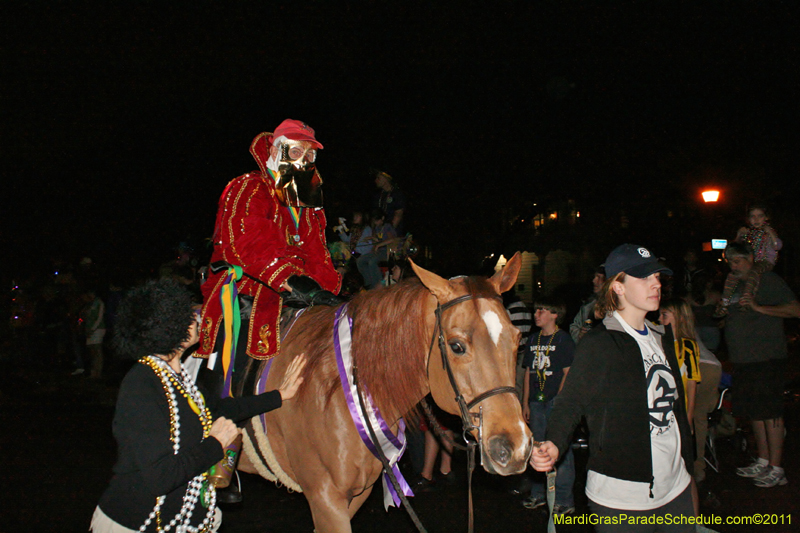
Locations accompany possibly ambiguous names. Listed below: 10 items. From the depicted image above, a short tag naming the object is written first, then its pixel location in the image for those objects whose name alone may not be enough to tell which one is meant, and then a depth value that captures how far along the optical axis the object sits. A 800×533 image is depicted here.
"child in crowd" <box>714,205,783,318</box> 6.48
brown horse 2.80
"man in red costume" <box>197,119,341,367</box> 3.99
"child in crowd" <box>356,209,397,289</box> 7.44
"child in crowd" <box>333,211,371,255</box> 7.94
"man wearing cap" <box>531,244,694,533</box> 2.98
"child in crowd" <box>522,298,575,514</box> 5.84
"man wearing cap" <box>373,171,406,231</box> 7.34
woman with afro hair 2.36
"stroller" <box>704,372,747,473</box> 7.06
